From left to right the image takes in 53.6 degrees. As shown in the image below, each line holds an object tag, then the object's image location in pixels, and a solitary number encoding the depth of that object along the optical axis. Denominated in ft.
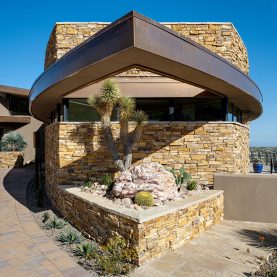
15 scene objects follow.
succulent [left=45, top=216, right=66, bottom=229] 27.07
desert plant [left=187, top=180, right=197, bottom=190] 31.01
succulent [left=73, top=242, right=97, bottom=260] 20.31
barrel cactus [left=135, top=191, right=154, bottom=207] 23.70
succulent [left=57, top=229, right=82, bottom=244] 23.26
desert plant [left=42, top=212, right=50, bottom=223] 29.17
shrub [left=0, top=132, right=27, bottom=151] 73.86
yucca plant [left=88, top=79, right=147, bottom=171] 29.14
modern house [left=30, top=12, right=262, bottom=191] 28.18
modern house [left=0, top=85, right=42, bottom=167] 78.18
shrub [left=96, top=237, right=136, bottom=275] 18.19
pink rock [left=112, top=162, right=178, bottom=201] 25.66
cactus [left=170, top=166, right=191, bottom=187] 30.30
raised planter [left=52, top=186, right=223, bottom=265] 19.94
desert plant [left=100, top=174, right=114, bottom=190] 29.23
